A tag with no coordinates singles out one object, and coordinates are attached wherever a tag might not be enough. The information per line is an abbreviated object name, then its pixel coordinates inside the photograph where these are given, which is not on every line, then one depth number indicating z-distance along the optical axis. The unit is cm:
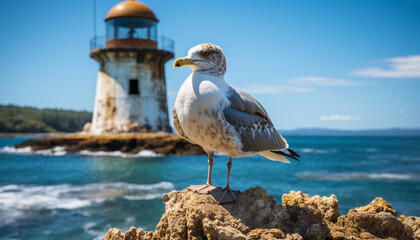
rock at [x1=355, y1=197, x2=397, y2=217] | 426
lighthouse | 2305
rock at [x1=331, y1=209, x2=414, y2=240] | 356
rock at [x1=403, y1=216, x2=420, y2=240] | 416
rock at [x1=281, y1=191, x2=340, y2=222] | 384
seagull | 331
